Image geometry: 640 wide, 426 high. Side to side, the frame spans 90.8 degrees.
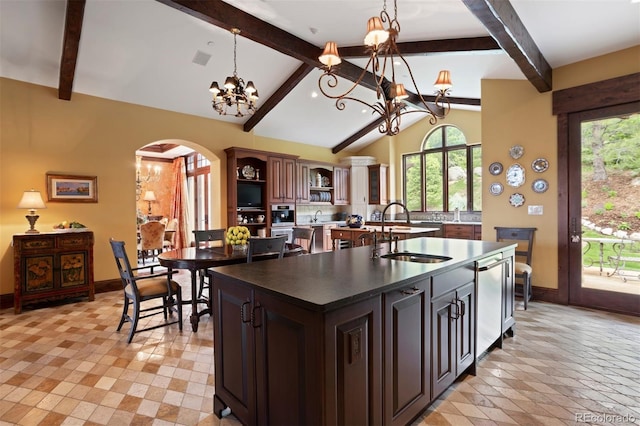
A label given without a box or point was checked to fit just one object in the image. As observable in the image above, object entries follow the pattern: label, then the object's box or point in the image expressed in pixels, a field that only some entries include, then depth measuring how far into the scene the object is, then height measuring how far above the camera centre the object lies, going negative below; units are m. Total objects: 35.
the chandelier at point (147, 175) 8.77 +1.07
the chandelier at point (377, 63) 2.26 +1.21
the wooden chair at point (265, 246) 3.11 -0.36
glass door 3.57 -0.02
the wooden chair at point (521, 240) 4.20 -0.44
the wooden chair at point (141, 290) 3.02 -0.79
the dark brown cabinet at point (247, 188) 6.11 +0.47
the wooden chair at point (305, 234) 4.07 -0.32
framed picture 4.43 +0.37
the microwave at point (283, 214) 6.91 -0.08
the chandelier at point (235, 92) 3.62 +1.42
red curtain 8.72 +0.23
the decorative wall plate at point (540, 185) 4.17 +0.29
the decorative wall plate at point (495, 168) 4.57 +0.58
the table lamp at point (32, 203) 3.92 +0.14
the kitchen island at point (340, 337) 1.29 -0.62
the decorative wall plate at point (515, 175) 4.38 +0.46
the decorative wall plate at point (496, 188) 4.57 +0.29
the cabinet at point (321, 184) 7.95 +0.67
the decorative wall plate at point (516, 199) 4.38 +0.12
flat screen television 6.36 +0.33
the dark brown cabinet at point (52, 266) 3.87 -0.68
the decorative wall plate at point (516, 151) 4.38 +0.79
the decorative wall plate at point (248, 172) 6.48 +0.82
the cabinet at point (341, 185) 8.32 +0.68
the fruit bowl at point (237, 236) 3.56 -0.28
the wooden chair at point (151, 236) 6.84 -0.51
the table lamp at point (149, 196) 8.75 +0.46
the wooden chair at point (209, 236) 4.36 -0.34
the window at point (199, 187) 7.88 +0.65
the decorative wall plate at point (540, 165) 4.16 +0.57
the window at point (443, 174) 7.10 +0.84
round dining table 3.10 -0.48
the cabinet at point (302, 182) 7.25 +0.66
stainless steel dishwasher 2.38 -0.74
